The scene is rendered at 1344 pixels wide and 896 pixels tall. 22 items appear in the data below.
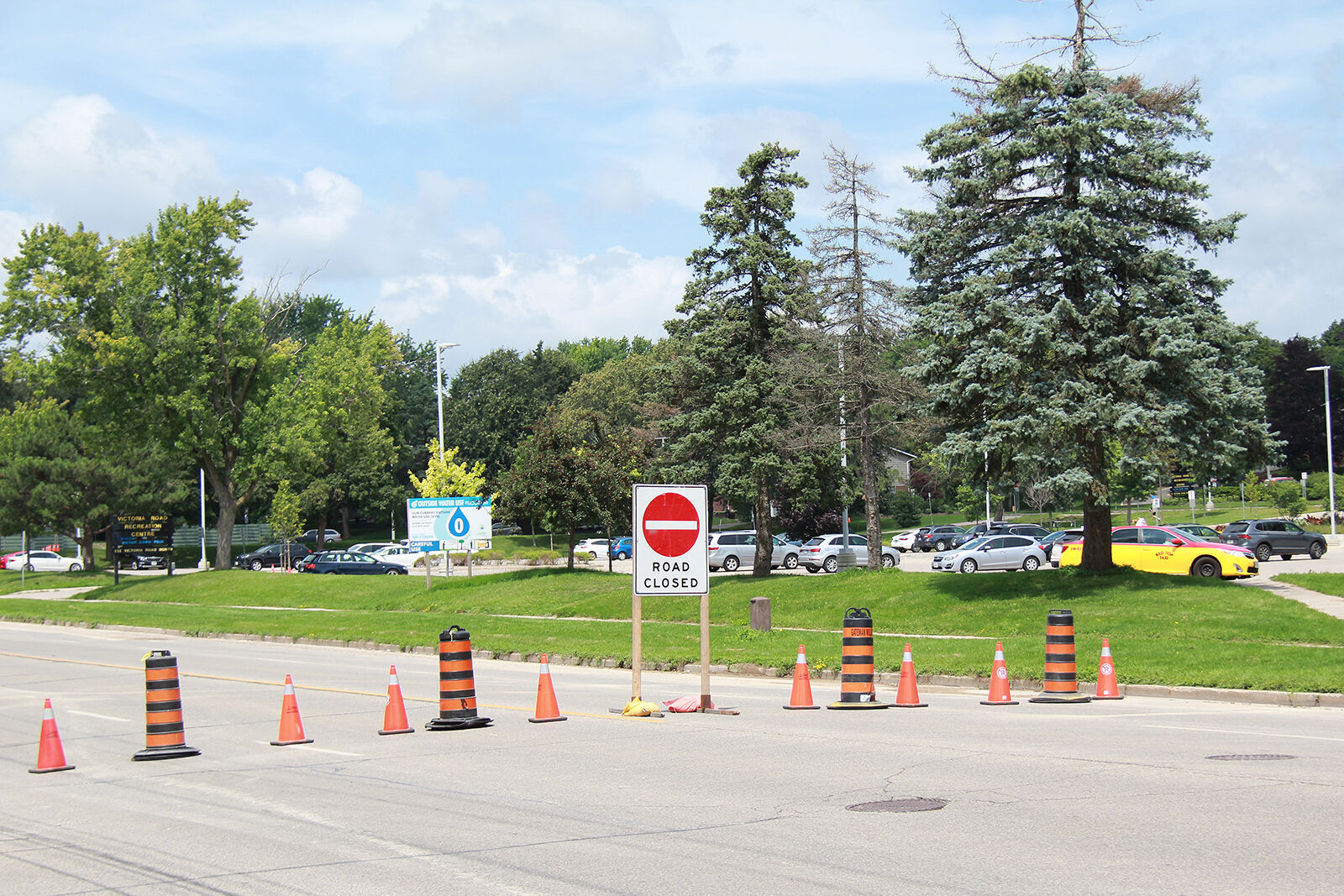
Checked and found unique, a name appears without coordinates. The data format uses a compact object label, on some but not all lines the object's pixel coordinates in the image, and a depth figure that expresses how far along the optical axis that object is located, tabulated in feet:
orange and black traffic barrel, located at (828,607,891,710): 48.88
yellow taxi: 110.11
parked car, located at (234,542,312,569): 234.79
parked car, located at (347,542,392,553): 215.51
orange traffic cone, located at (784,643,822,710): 49.49
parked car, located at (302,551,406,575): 193.06
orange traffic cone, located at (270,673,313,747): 43.14
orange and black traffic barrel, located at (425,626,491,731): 45.50
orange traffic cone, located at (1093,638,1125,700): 52.36
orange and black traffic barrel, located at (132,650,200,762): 41.47
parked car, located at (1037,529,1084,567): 154.51
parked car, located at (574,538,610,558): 242.58
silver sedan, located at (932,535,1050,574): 149.28
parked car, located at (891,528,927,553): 223.30
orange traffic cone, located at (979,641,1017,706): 50.72
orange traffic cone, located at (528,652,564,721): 46.98
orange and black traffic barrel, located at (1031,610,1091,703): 50.19
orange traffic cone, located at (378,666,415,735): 44.98
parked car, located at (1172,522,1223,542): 164.58
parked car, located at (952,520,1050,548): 196.75
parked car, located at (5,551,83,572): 254.27
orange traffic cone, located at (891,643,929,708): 49.98
